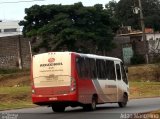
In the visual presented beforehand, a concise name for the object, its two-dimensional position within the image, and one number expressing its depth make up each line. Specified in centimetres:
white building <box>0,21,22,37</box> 11911
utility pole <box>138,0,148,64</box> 6406
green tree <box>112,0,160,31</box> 11519
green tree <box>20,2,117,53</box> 5828
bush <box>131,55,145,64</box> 6910
